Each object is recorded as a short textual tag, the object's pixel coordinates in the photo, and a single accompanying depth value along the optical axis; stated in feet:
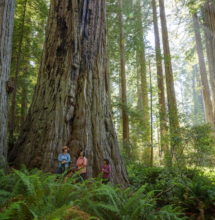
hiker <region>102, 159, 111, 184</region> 15.51
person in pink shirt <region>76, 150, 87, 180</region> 14.65
